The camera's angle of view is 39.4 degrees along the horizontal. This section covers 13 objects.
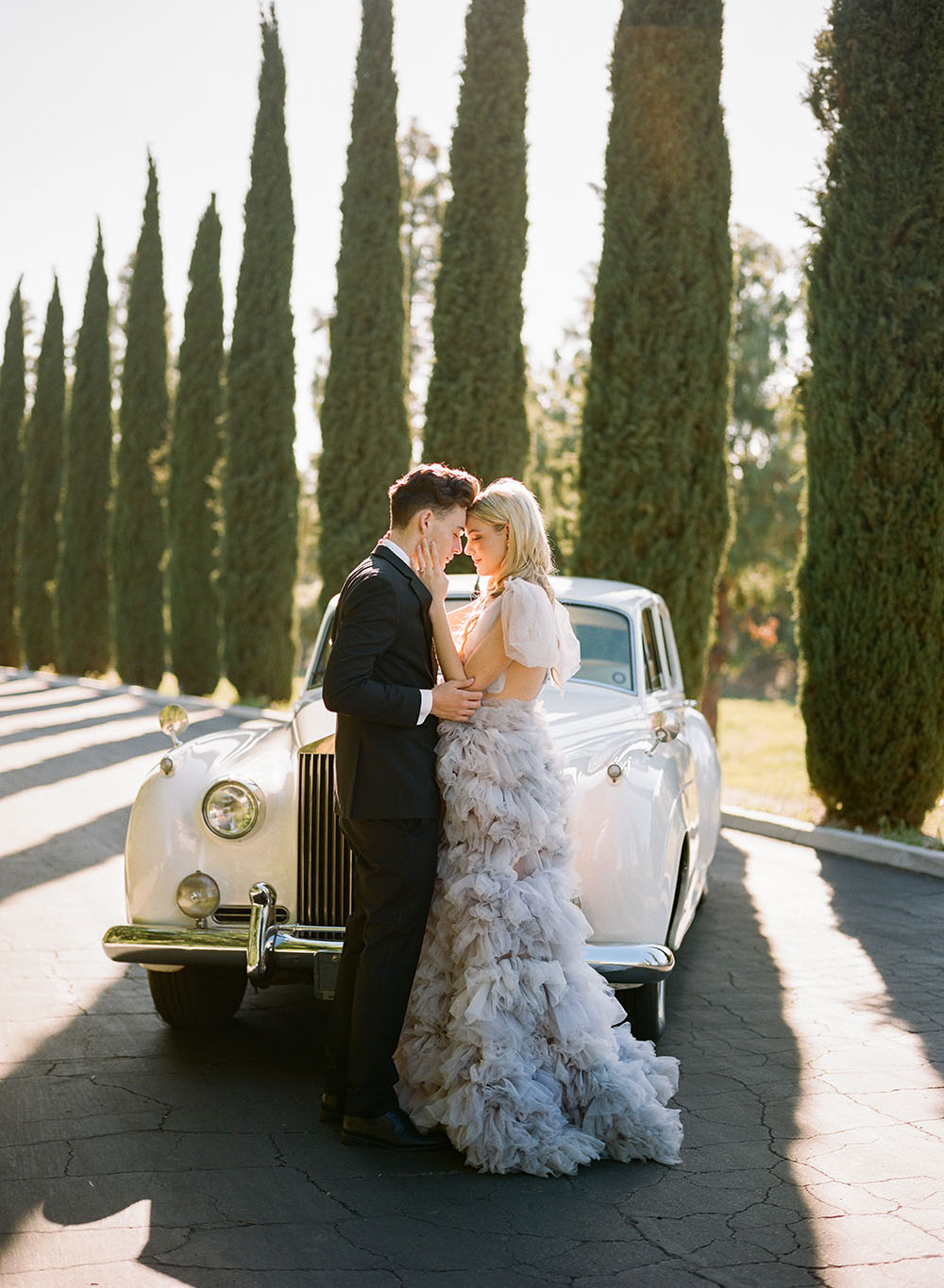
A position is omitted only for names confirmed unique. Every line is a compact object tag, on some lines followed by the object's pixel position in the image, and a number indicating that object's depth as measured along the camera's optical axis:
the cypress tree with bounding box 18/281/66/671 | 38.41
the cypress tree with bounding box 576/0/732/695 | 13.59
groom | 4.02
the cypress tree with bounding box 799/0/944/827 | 10.05
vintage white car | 4.62
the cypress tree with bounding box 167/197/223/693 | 28.38
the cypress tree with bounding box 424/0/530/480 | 18.77
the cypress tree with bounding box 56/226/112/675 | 34.84
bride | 3.92
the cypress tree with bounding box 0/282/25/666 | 41.66
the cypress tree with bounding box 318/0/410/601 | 21.56
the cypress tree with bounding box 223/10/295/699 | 24.66
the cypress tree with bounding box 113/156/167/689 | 31.33
